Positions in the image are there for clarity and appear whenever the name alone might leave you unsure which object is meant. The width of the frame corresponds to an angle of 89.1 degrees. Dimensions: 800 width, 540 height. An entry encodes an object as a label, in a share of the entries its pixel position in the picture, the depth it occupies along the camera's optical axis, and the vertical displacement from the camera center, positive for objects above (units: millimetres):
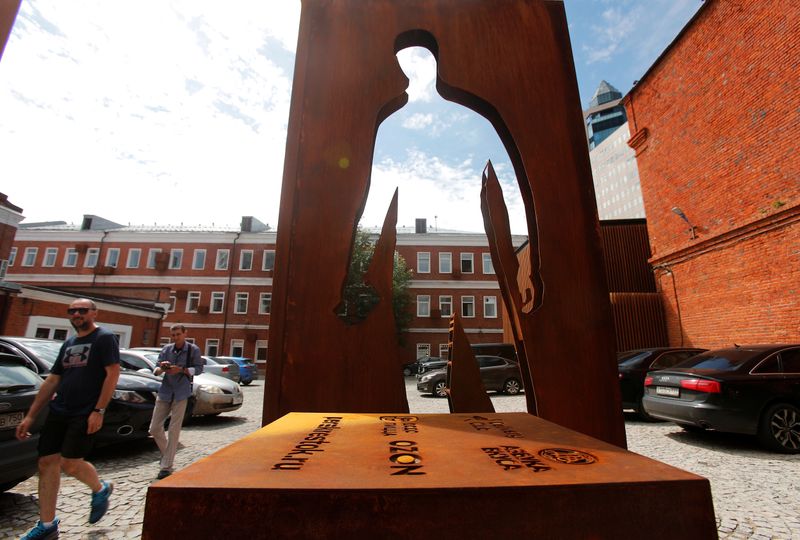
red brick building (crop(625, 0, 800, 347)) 8219 +4397
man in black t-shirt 2869 -355
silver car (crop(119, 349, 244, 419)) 7215 -578
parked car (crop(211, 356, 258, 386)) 17203 -443
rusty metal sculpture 1913 +847
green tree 24781 +5326
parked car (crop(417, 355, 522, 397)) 12523 -512
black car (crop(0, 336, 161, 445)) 4742 -480
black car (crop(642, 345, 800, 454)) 4973 -425
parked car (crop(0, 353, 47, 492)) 3131 -542
